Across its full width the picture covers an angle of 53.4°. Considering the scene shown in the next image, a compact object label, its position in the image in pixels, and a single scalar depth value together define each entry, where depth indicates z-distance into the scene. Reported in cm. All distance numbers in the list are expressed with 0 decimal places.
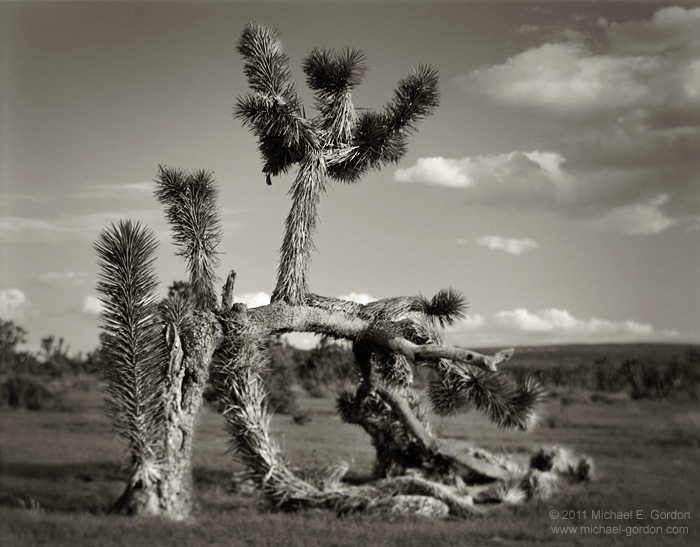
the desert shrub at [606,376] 2422
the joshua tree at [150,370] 791
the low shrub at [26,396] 1964
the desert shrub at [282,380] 1822
